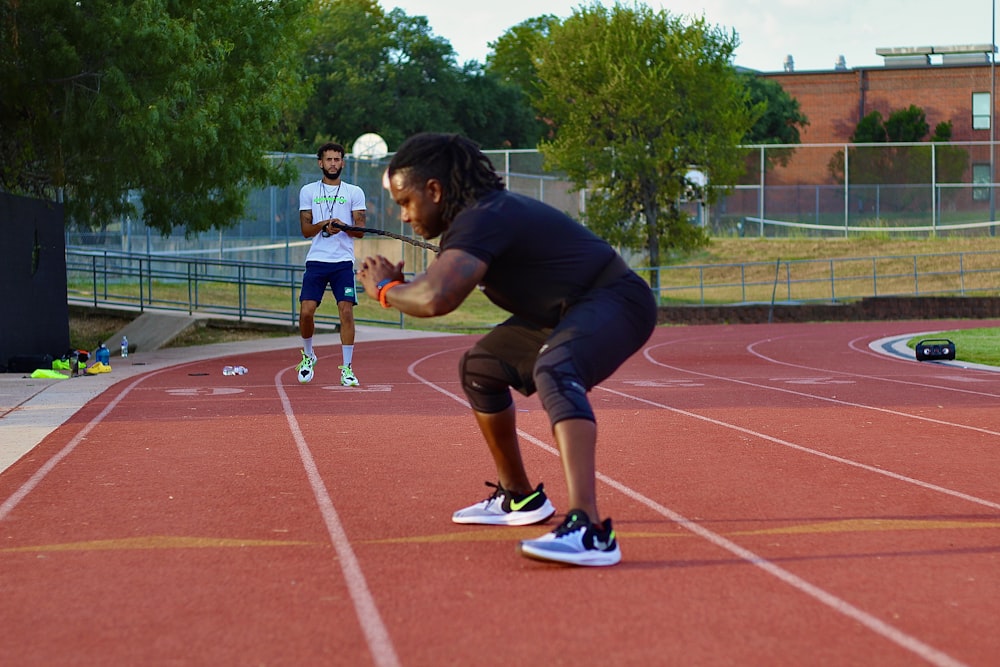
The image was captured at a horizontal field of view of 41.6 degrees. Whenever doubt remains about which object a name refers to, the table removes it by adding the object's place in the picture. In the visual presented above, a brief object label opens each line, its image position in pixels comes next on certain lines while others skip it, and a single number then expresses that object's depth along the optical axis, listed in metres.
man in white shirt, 11.59
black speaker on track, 17.38
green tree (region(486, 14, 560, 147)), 74.38
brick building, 66.00
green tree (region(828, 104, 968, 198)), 46.22
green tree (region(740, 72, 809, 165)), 68.31
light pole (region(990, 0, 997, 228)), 60.52
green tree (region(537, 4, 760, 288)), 33.12
